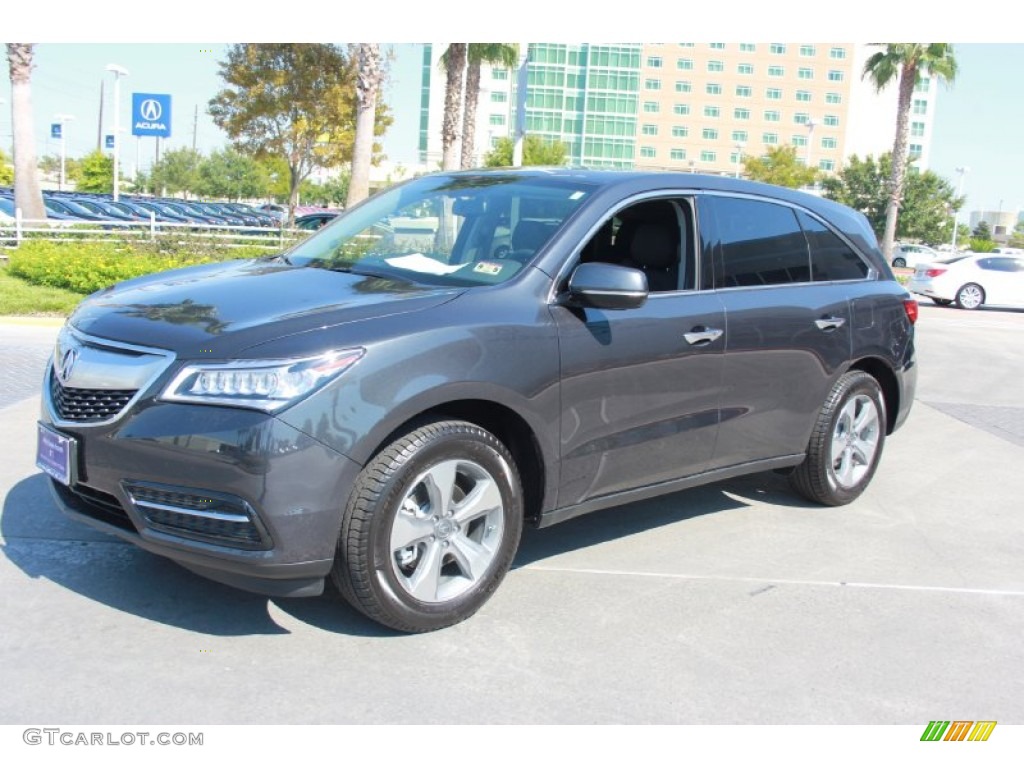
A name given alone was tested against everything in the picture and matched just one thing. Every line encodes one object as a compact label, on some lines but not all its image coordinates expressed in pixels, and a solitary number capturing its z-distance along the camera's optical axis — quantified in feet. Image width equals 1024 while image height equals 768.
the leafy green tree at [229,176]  246.62
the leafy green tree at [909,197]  219.00
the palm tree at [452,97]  77.66
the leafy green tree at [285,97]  108.37
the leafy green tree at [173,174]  231.91
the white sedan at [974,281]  77.66
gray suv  11.21
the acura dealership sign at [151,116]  99.86
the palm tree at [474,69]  82.79
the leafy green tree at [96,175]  201.05
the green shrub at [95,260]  47.11
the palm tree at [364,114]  65.72
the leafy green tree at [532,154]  170.91
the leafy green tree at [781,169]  209.14
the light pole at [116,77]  119.09
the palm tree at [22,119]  66.28
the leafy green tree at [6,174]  187.94
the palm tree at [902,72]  107.96
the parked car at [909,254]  155.63
